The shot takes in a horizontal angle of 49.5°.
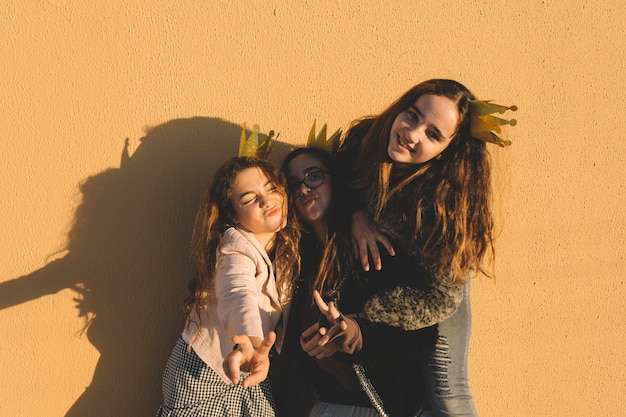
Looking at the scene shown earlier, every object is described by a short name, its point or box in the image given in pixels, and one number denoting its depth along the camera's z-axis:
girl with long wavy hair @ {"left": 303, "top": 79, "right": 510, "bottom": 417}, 1.93
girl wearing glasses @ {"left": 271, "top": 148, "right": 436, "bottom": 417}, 1.94
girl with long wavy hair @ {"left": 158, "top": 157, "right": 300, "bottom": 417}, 2.02
